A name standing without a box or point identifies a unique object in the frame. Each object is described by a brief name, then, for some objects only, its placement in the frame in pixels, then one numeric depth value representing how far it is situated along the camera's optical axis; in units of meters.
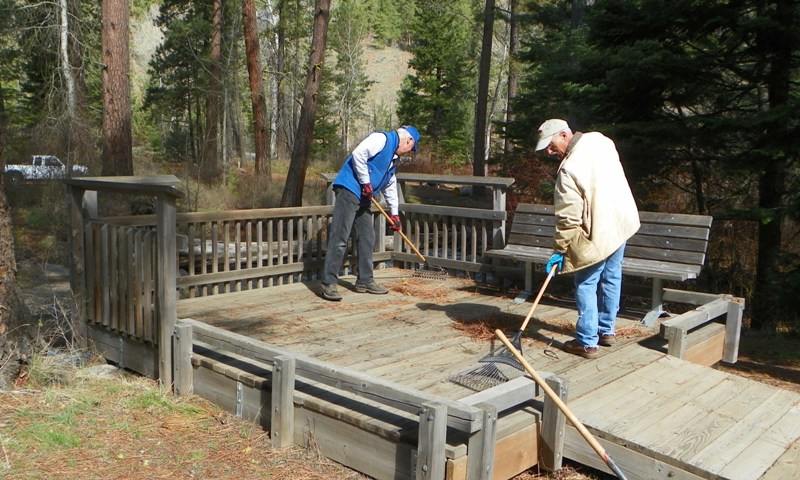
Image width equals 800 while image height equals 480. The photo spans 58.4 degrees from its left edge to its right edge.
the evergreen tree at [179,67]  25.78
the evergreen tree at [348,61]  41.31
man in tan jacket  4.96
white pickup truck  16.52
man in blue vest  6.86
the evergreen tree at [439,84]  36.59
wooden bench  6.13
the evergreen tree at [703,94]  8.09
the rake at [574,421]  3.69
